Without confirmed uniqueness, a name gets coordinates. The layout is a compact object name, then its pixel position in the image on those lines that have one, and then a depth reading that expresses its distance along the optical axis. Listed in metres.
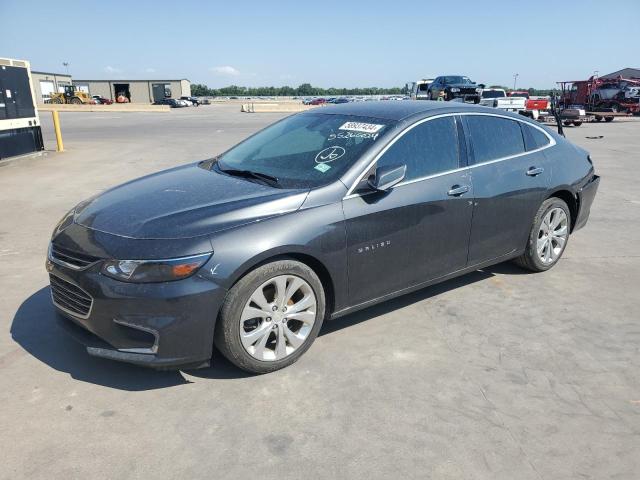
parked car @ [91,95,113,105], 66.82
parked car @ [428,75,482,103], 27.56
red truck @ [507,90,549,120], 24.42
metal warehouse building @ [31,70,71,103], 64.88
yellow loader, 61.09
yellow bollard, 14.12
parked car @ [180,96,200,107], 70.77
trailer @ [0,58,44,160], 11.27
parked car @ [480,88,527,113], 24.73
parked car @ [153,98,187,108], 66.69
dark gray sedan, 2.79
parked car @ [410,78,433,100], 34.24
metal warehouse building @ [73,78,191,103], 86.69
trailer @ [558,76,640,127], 29.31
